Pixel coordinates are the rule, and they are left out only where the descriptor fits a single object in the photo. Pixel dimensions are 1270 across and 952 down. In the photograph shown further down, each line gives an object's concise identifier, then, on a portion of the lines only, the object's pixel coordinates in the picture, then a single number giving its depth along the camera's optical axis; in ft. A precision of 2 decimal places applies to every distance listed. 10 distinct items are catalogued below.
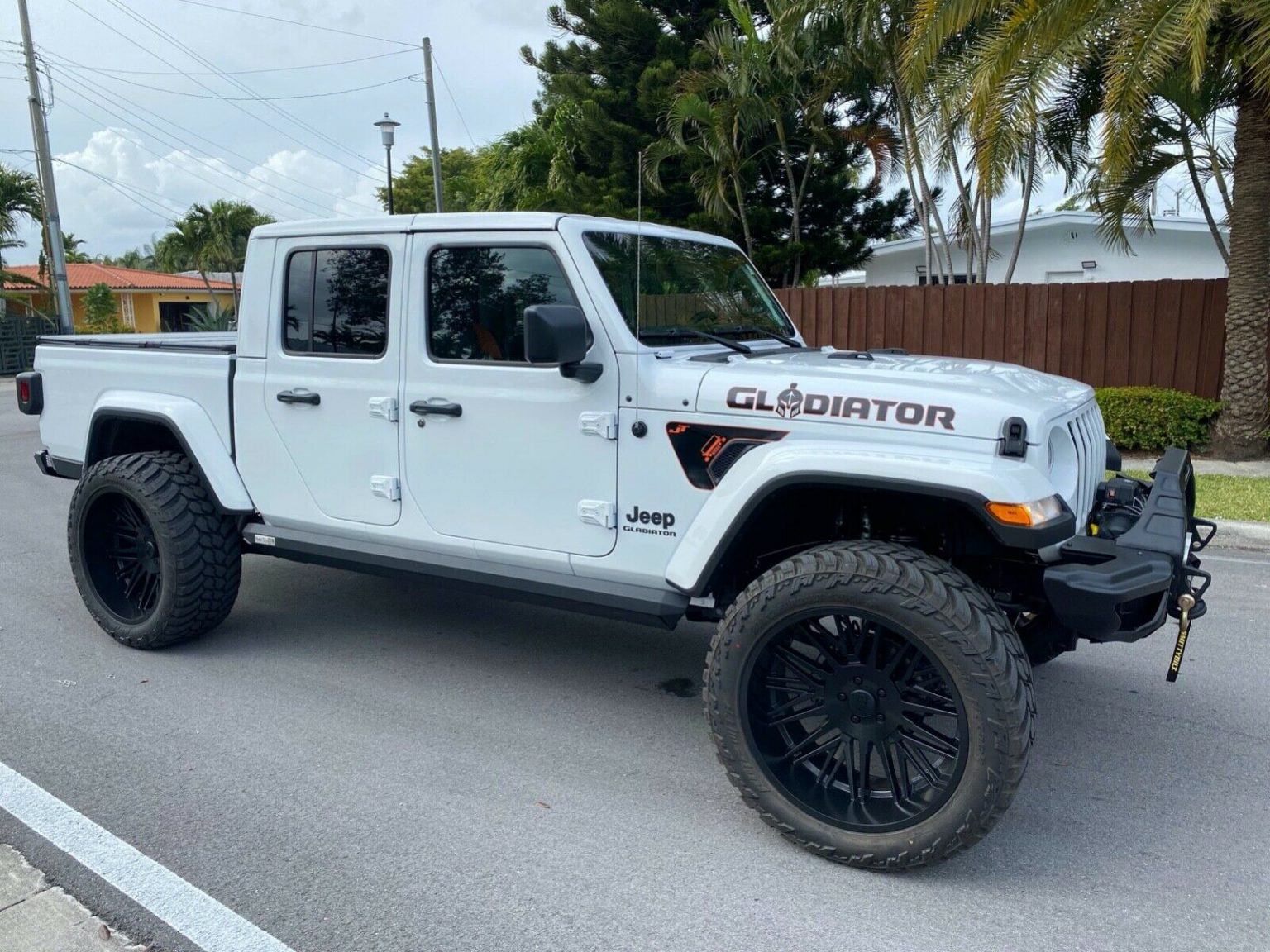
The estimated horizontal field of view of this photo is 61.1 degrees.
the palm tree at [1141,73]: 29.53
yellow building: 155.84
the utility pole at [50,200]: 89.04
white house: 69.97
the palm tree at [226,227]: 155.63
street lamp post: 72.64
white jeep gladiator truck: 10.43
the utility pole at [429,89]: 74.43
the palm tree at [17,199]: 102.73
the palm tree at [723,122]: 59.00
